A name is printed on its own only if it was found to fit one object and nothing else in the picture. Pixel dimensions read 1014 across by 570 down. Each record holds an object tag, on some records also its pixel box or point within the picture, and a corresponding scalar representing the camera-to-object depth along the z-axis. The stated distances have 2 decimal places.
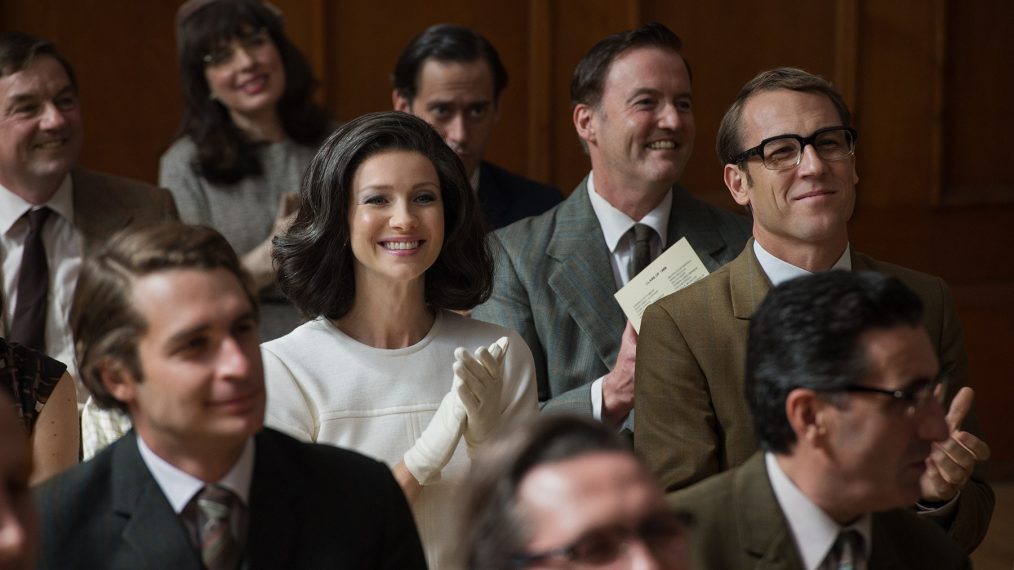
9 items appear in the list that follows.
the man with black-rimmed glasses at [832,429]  3.65
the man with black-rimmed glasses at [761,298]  4.87
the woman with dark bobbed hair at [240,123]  7.71
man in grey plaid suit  6.07
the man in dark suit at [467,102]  7.52
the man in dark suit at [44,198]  6.71
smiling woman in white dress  5.03
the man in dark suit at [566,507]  2.87
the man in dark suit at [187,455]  3.43
